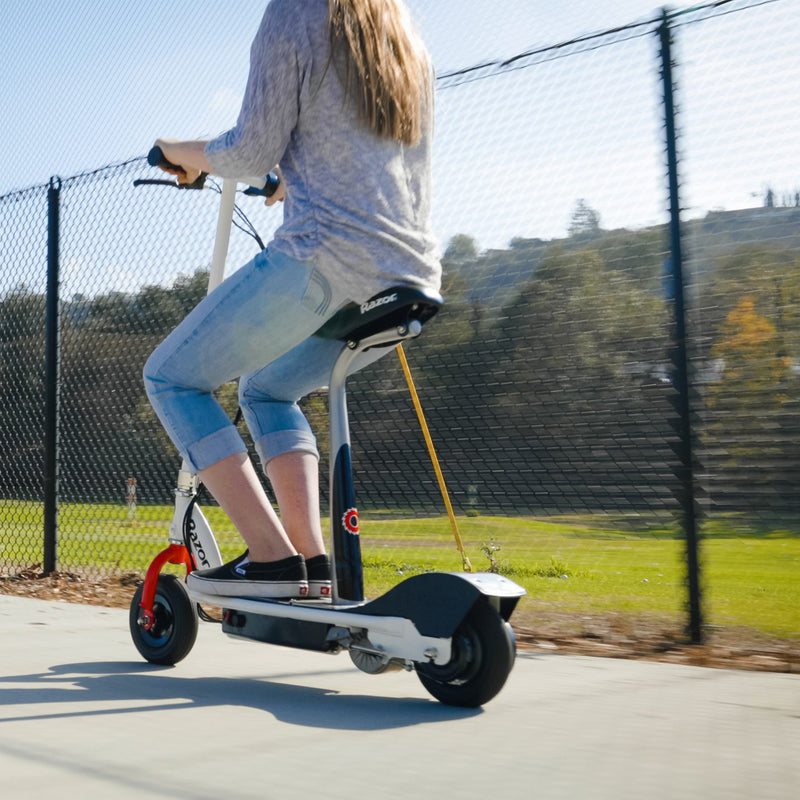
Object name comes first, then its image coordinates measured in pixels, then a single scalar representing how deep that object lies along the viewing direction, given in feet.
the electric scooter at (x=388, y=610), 7.41
